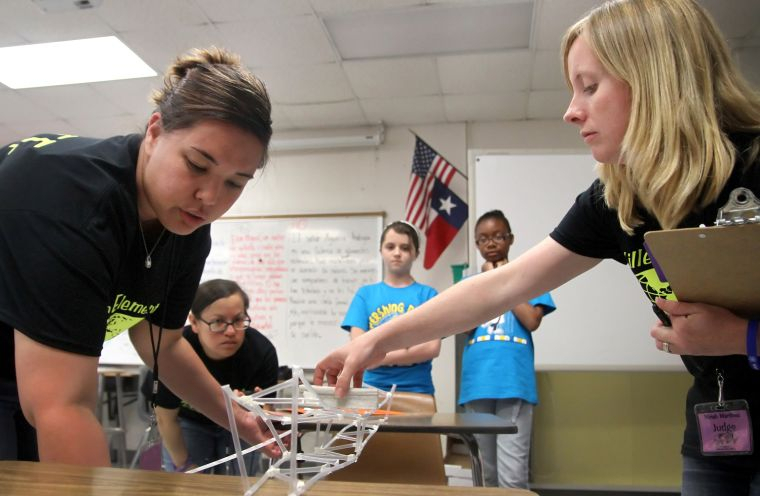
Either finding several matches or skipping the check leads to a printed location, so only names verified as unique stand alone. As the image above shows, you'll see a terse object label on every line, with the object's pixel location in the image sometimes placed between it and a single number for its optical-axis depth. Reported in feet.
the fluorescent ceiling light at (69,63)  10.25
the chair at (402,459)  5.84
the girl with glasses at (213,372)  6.72
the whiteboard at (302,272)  13.30
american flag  12.98
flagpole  13.08
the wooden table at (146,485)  1.39
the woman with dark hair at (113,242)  2.10
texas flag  12.85
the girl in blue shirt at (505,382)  8.07
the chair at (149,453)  3.49
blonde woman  2.36
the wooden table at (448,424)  3.08
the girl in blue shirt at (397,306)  7.34
